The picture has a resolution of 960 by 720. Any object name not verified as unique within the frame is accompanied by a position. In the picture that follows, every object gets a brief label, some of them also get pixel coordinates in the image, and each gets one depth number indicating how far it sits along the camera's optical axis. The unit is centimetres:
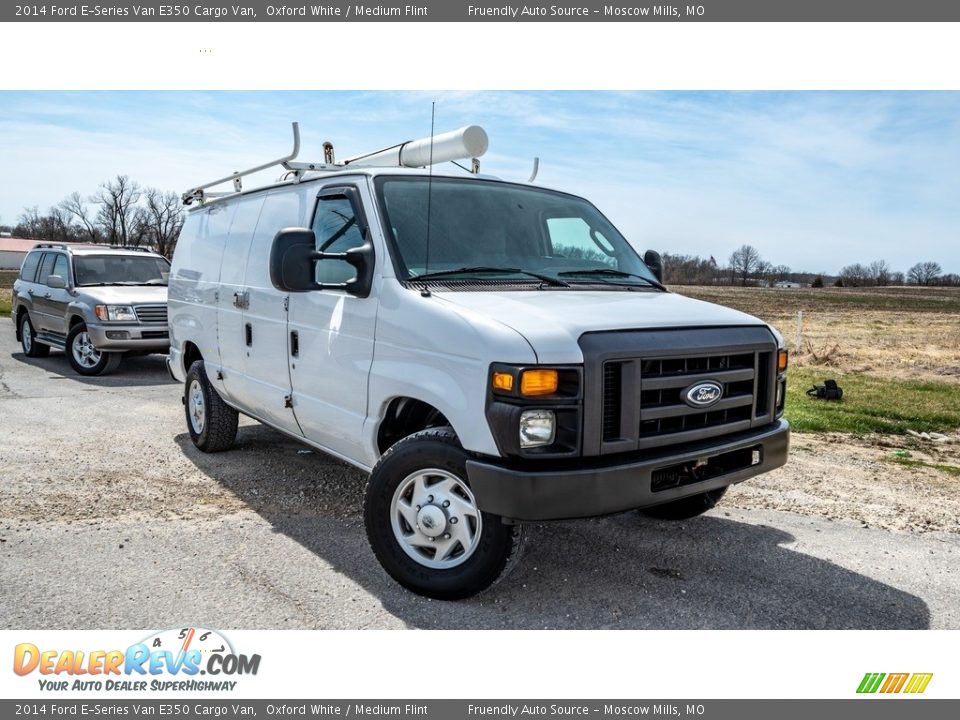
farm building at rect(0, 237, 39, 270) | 11012
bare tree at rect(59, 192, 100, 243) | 9162
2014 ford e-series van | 353
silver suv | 1165
